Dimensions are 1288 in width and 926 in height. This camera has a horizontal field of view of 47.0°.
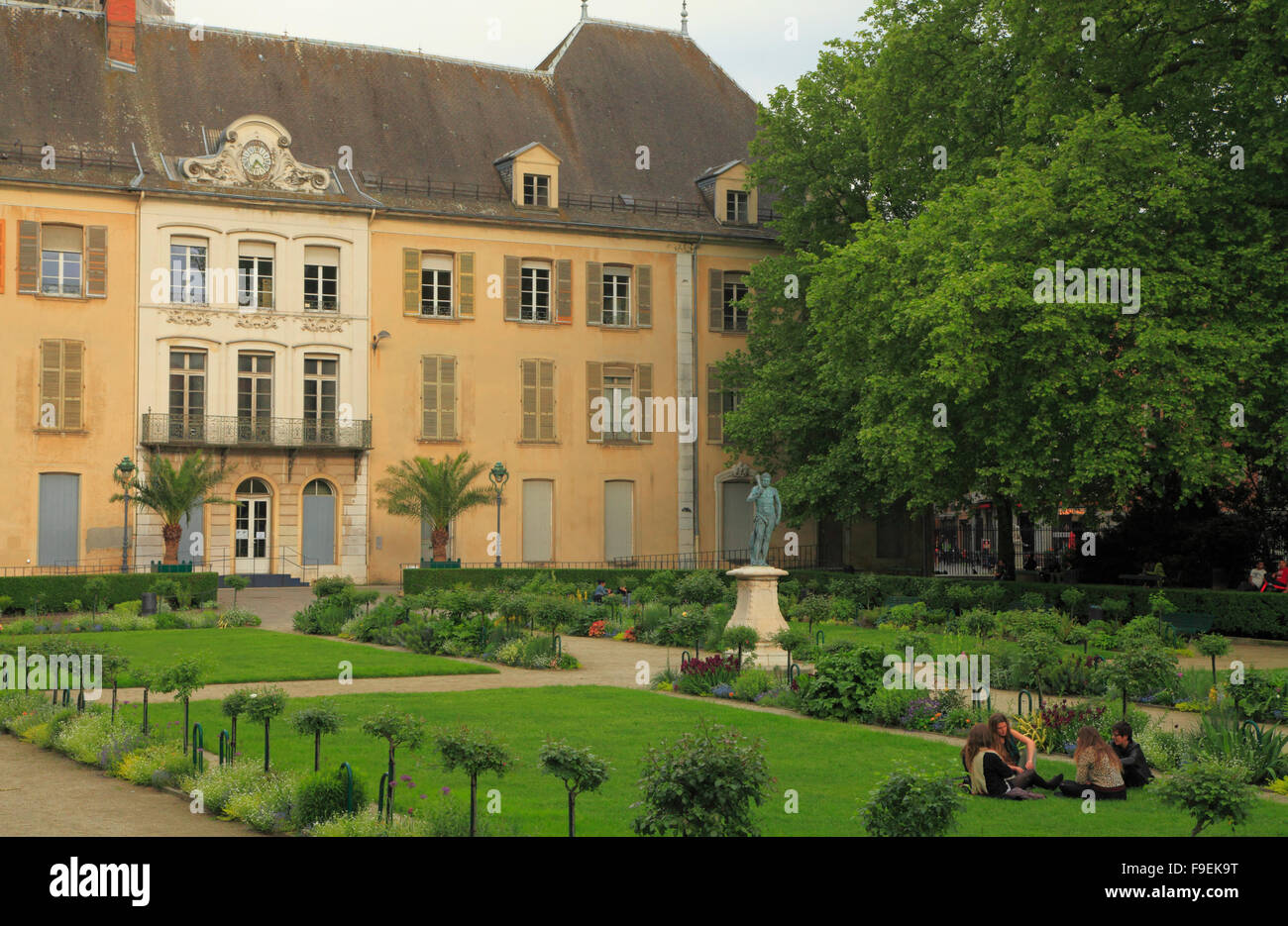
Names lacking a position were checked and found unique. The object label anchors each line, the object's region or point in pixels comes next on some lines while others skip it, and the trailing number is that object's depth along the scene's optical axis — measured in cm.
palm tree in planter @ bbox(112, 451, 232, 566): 3366
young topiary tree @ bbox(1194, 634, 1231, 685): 1775
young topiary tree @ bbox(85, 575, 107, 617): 2798
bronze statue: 2089
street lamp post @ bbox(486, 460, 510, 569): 3538
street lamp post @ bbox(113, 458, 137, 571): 3338
